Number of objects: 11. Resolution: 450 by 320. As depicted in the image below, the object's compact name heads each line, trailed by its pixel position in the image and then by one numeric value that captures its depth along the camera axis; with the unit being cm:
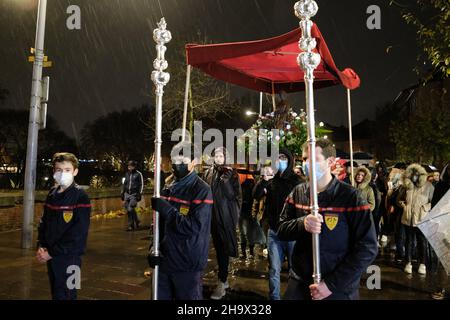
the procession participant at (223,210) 580
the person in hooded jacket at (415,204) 727
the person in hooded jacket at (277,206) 532
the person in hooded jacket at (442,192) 678
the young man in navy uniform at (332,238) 287
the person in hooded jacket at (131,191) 1188
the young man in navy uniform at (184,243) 368
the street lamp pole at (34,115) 912
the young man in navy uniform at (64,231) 417
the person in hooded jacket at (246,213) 830
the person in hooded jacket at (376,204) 871
